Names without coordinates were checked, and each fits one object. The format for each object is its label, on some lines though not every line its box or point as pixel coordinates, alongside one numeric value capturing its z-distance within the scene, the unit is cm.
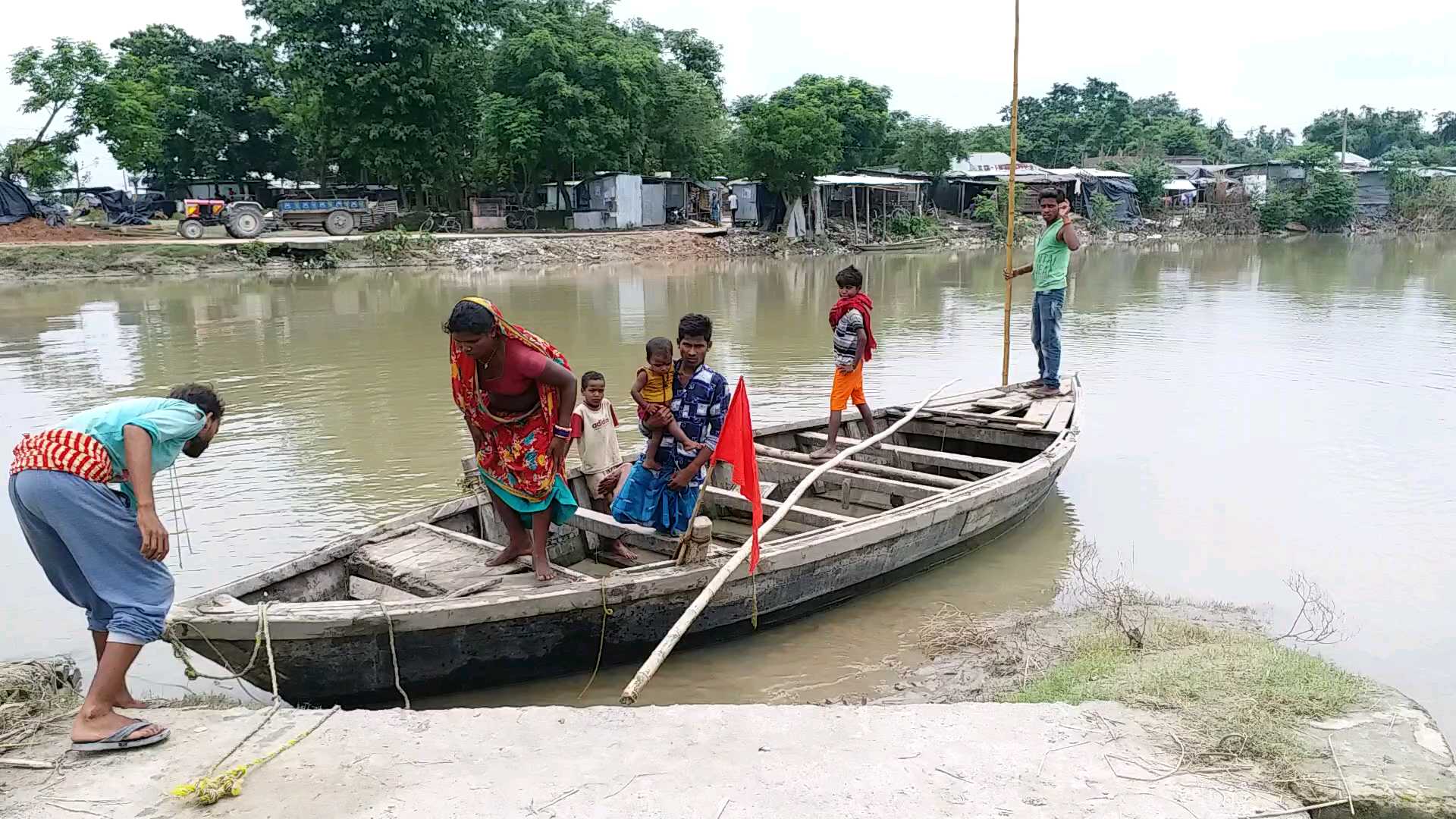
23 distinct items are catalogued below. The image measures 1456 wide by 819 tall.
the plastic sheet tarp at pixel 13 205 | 2483
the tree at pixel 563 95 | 2652
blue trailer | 2653
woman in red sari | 381
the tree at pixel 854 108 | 3450
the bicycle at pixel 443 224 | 2891
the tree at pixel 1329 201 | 3831
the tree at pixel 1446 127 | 5841
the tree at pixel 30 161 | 2543
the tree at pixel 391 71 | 2720
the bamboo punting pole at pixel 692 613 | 354
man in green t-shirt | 775
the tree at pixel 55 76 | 2406
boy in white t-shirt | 552
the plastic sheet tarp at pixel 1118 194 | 3725
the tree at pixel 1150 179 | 3862
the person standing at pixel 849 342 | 631
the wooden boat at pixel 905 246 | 3241
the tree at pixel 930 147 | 3434
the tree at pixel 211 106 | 3325
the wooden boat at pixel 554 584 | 375
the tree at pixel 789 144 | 2931
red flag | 416
